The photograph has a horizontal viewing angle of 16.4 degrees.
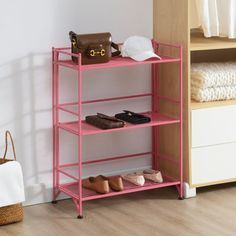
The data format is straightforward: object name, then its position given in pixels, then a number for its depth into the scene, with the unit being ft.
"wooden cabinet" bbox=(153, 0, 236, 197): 14.87
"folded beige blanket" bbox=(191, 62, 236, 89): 15.00
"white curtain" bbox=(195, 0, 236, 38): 15.02
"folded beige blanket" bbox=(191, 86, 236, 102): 15.14
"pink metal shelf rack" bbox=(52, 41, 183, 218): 14.13
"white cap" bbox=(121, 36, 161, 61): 14.46
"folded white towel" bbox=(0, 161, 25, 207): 13.47
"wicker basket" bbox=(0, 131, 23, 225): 13.66
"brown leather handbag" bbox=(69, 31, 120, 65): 13.91
